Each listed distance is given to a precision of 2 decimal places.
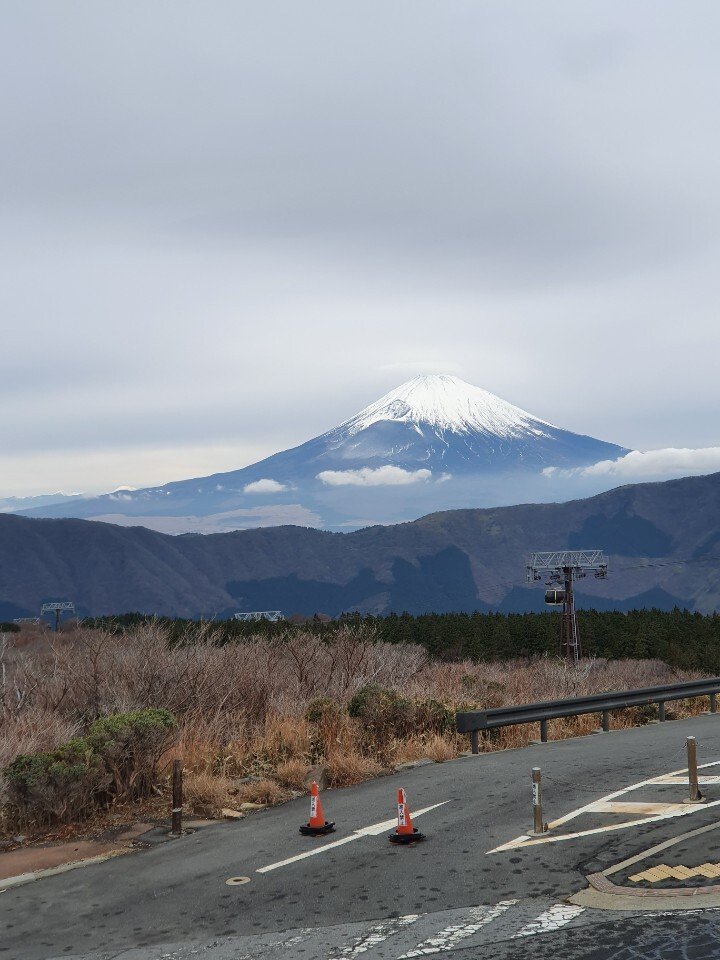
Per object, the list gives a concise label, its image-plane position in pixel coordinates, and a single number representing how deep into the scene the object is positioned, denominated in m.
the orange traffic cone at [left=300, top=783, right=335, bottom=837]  10.62
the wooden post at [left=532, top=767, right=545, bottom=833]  9.91
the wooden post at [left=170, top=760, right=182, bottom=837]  11.18
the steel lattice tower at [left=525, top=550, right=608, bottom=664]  81.06
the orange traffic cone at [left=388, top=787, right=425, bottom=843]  10.04
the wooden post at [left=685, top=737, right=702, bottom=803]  10.82
